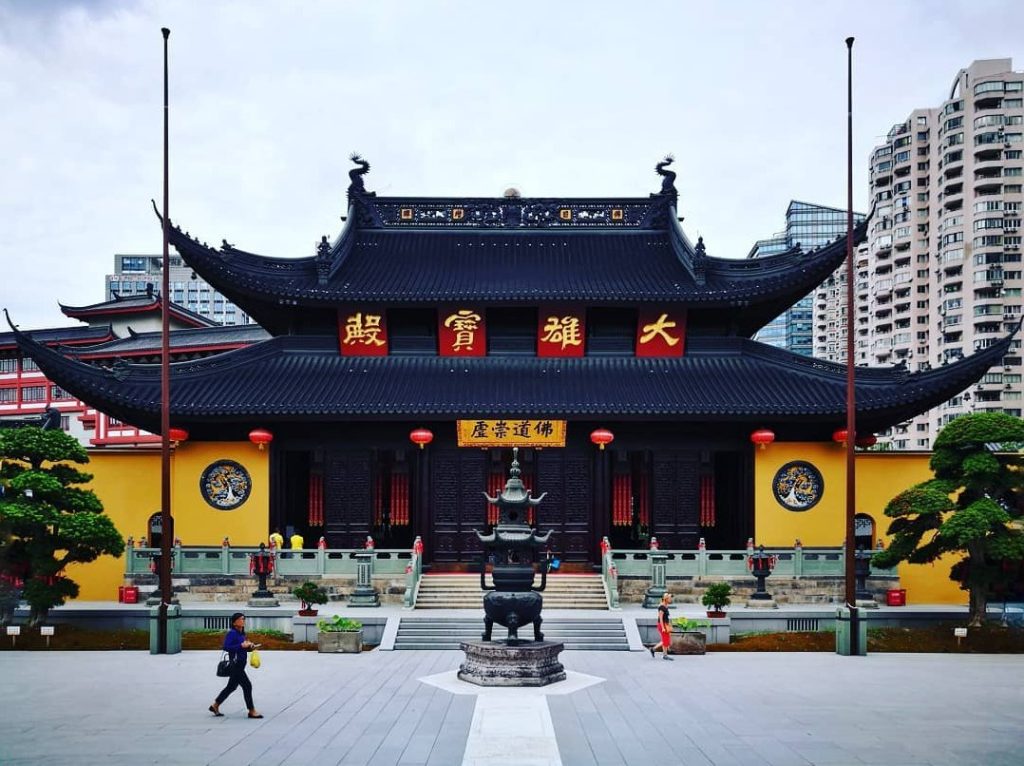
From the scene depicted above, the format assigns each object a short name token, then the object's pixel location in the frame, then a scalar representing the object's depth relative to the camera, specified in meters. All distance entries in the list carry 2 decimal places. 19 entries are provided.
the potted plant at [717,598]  19.98
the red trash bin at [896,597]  23.30
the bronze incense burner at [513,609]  14.96
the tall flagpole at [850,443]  18.22
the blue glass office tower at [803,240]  121.69
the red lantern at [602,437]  25.03
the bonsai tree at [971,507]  19.34
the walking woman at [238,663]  12.41
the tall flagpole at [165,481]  18.05
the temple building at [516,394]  24.91
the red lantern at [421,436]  25.11
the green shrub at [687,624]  18.70
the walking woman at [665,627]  18.14
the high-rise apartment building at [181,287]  116.12
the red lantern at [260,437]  25.06
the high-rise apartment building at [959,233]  60.09
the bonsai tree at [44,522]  19.61
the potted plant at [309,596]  20.48
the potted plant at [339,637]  18.50
